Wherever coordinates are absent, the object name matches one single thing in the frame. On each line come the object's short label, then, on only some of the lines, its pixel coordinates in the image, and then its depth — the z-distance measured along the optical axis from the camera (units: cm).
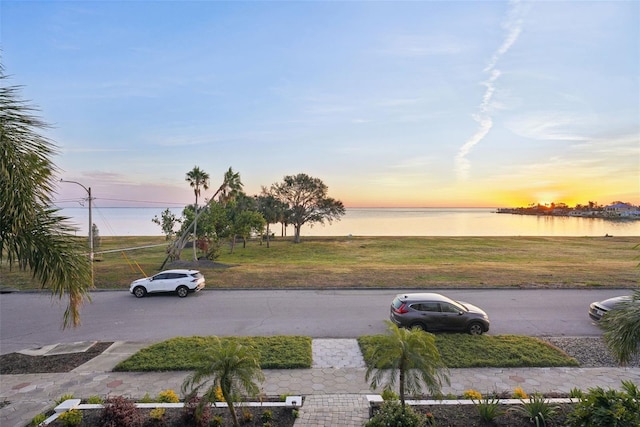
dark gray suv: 1220
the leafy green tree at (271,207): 5338
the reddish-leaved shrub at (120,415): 676
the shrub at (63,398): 803
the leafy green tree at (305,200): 5619
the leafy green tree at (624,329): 589
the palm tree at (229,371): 618
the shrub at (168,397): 777
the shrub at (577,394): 706
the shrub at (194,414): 687
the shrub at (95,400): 778
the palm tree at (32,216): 513
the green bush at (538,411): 693
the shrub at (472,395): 789
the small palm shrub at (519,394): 792
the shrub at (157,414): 702
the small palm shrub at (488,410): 707
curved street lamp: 1856
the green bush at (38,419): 717
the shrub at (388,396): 770
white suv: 1794
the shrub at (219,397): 727
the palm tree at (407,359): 651
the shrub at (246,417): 706
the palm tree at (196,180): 2945
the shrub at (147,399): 785
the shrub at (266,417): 711
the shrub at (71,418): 698
